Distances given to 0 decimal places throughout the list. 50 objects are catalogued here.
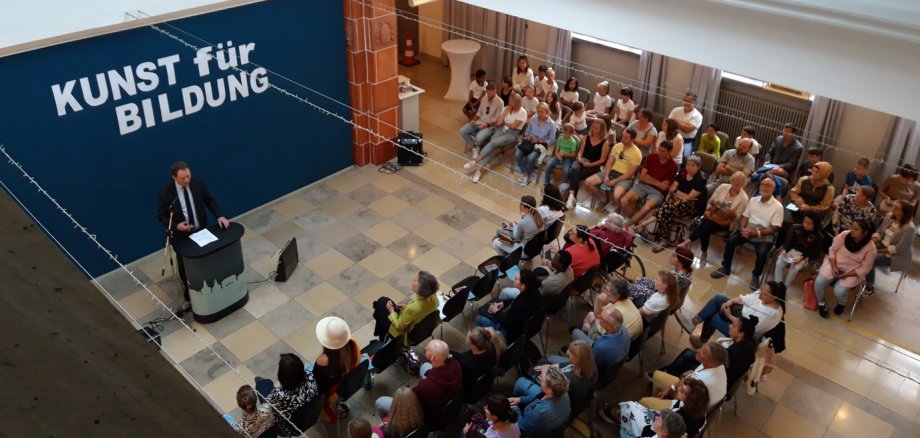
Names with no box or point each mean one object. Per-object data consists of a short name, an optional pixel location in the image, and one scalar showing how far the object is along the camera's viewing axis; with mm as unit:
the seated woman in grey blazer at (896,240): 6512
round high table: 10820
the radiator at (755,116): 8680
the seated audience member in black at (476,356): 4824
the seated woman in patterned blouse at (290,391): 4555
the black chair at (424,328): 5383
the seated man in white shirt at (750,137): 7645
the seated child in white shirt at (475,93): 9641
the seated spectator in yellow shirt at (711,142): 8109
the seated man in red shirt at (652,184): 7469
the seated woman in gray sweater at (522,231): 6566
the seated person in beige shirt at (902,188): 6934
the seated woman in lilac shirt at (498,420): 4242
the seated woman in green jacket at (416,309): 5281
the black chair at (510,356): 5160
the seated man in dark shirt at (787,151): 7785
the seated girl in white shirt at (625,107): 8844
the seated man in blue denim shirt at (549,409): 4367
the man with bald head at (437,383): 4570
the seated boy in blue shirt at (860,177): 7051
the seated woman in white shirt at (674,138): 7895
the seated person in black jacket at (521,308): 5359
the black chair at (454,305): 5717
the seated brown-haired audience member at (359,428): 4059
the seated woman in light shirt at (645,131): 8141
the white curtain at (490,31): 10914
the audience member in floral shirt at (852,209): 6586
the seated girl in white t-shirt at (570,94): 9305
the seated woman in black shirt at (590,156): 7988
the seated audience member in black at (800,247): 6734
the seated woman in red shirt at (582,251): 6051
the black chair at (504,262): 6320
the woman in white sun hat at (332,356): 4801
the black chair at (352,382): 4836
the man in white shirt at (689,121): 8422
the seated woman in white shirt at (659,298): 5453
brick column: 8008
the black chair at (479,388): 4879
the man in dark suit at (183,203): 5938
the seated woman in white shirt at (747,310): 5359
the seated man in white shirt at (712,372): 4672
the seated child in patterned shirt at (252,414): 4352
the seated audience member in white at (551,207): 6766
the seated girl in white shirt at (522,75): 9703
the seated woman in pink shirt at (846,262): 6191
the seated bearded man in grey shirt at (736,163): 7616
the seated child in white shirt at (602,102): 9094
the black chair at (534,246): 6535
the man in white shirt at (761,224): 6723
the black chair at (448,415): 4590
